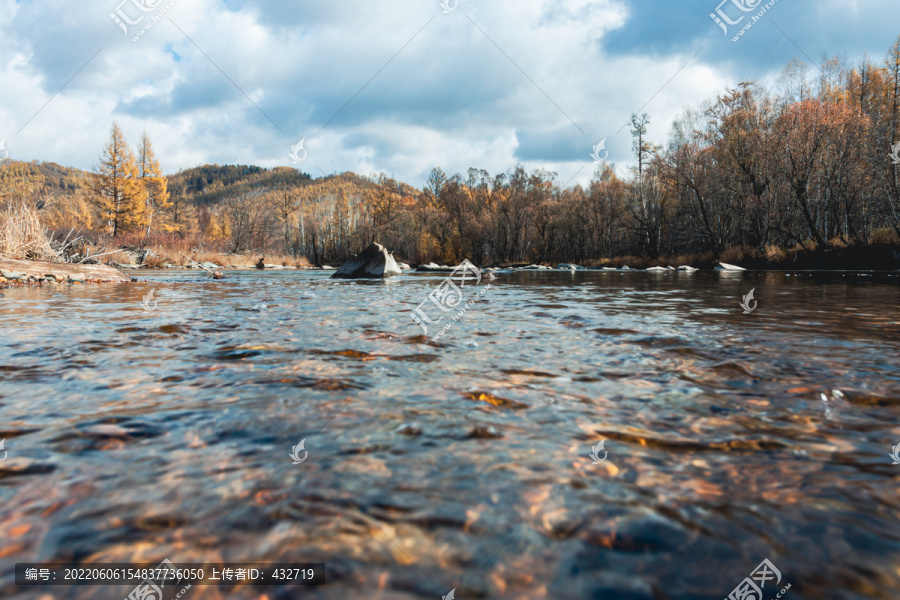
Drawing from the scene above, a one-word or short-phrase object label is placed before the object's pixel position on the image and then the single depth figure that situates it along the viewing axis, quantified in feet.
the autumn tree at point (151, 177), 162.71
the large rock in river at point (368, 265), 73.72
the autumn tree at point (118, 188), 145.89
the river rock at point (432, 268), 133.98
